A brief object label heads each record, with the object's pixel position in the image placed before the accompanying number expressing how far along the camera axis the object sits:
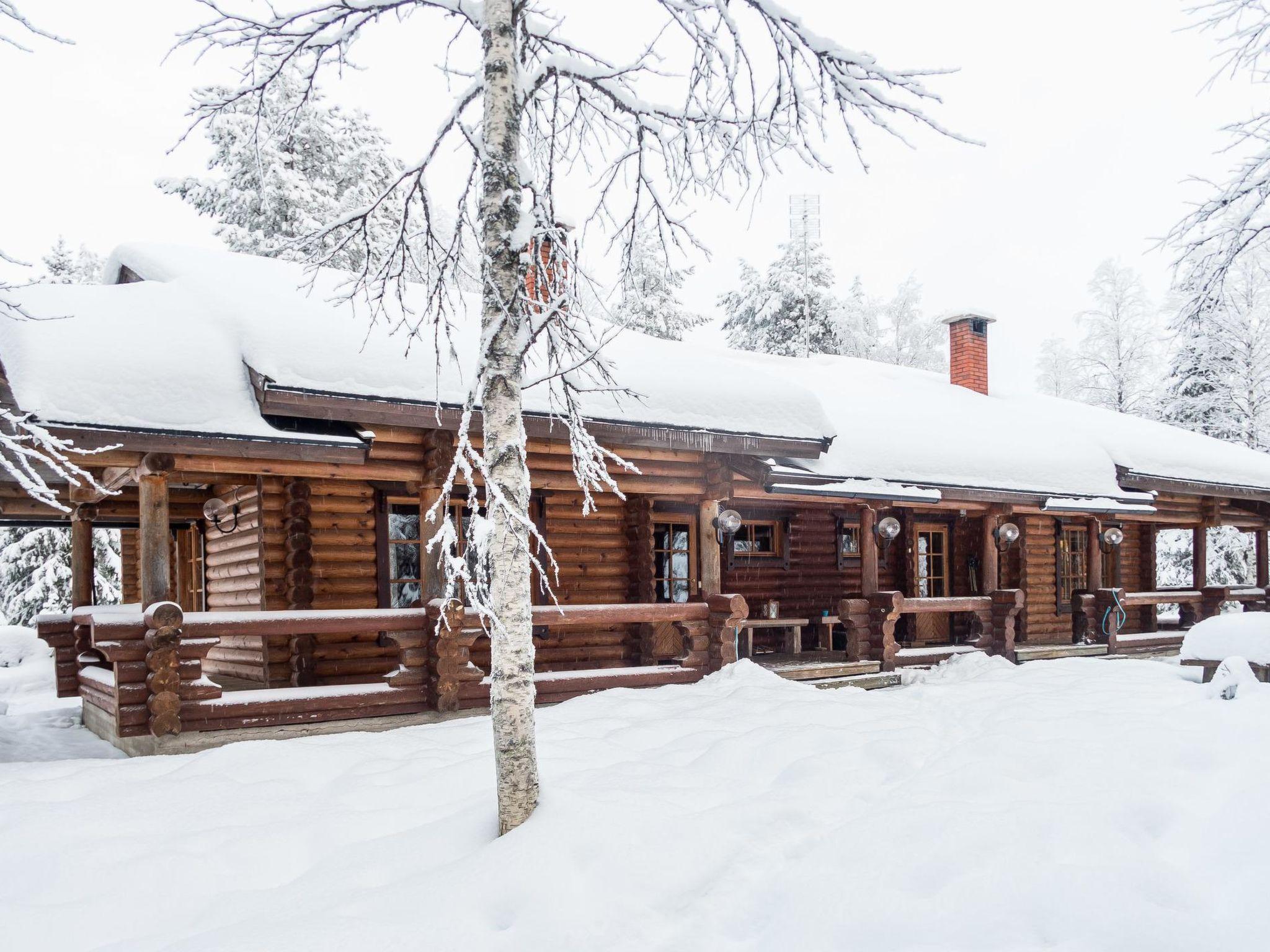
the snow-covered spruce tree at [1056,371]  38.82
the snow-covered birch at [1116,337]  31.34
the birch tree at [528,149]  5.05
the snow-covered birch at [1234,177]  7.18
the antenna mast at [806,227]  33.31
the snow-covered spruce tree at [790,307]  33.59
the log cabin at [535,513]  7.72
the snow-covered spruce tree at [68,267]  26.41
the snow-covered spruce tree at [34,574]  24.09
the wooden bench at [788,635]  12.82
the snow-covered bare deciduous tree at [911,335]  41.12
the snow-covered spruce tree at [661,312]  30.17
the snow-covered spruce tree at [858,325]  36.06
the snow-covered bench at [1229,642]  7.91
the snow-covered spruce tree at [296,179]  21.39
